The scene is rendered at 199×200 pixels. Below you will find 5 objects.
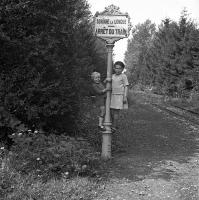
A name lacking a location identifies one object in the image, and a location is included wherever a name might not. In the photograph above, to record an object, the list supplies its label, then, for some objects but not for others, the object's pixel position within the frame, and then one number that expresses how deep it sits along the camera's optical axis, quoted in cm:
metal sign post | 692
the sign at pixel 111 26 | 692
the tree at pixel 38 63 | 583
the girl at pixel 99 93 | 755
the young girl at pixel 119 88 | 739
